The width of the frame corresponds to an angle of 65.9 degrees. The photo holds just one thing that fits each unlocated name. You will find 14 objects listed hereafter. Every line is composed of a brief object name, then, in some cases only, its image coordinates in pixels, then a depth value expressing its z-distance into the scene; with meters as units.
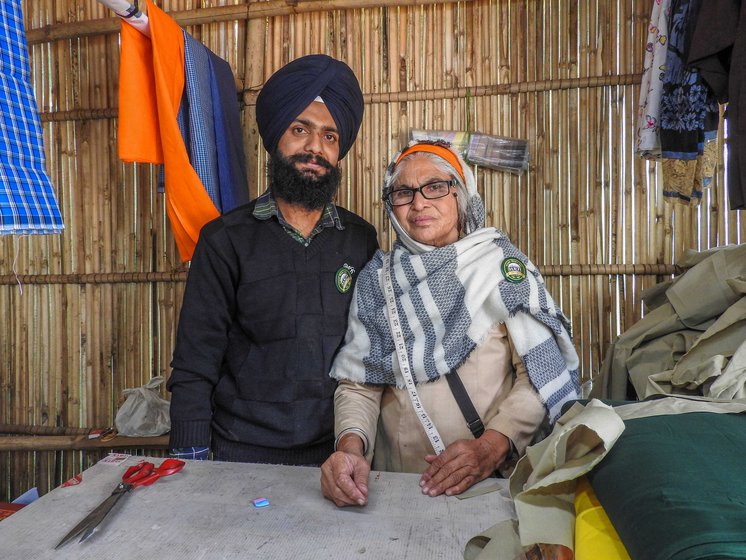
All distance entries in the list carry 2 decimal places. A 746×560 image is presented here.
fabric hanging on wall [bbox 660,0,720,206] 2.12
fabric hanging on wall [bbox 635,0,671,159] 2.29
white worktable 0.95
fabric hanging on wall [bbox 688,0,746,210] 1.86
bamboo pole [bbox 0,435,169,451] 3.24
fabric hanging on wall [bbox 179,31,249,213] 2.62
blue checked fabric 1.53
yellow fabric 0.64
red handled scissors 1.00
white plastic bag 3.12
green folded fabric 0.50
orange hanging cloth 2.48
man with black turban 1.85
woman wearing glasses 1.60
